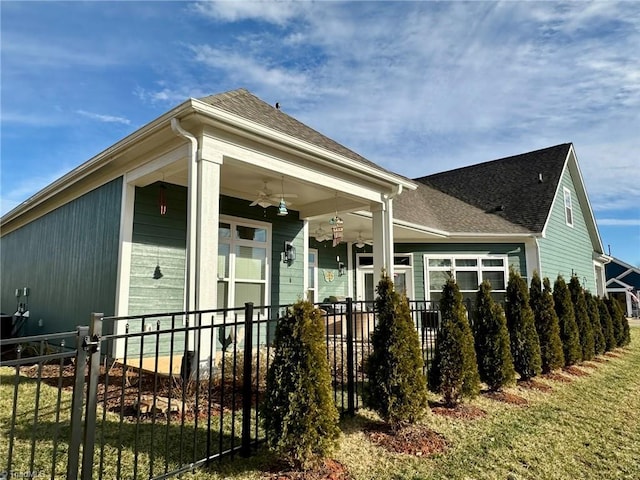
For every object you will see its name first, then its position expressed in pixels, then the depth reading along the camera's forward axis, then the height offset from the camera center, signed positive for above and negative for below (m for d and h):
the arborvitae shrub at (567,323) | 6.82 -0.62
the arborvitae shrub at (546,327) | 6.16 -0.61
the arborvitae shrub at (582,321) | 7.46 -0.63
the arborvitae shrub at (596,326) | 8.38 -0.81
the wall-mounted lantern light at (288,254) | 8.55 +0.76
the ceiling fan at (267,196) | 6.69 +1.64
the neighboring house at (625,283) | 24.83 +0.36
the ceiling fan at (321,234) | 10.33 +1.46
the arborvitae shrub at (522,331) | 5.66 -0.62
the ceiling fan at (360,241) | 11.32 +1.40
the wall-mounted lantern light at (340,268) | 11.58 +0.61
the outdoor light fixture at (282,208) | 6.21 +1.28
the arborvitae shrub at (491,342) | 4.96 -0.69
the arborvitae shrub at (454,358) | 4.34 -0.78
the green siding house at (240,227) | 5.11 +1.37
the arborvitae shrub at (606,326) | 9.09 -0.88
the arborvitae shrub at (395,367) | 3.56 -0.72
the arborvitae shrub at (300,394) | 2.75 -0.76
